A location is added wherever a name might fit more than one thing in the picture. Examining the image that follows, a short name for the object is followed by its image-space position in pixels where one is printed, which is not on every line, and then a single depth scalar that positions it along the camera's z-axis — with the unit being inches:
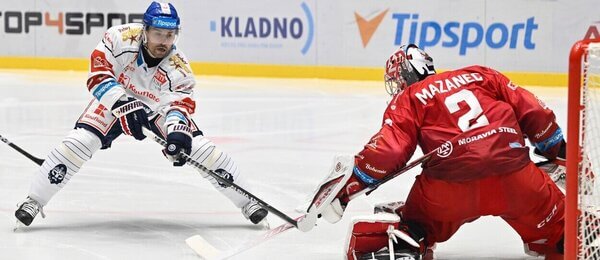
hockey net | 249.3
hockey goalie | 292.5
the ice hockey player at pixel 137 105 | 361.1
